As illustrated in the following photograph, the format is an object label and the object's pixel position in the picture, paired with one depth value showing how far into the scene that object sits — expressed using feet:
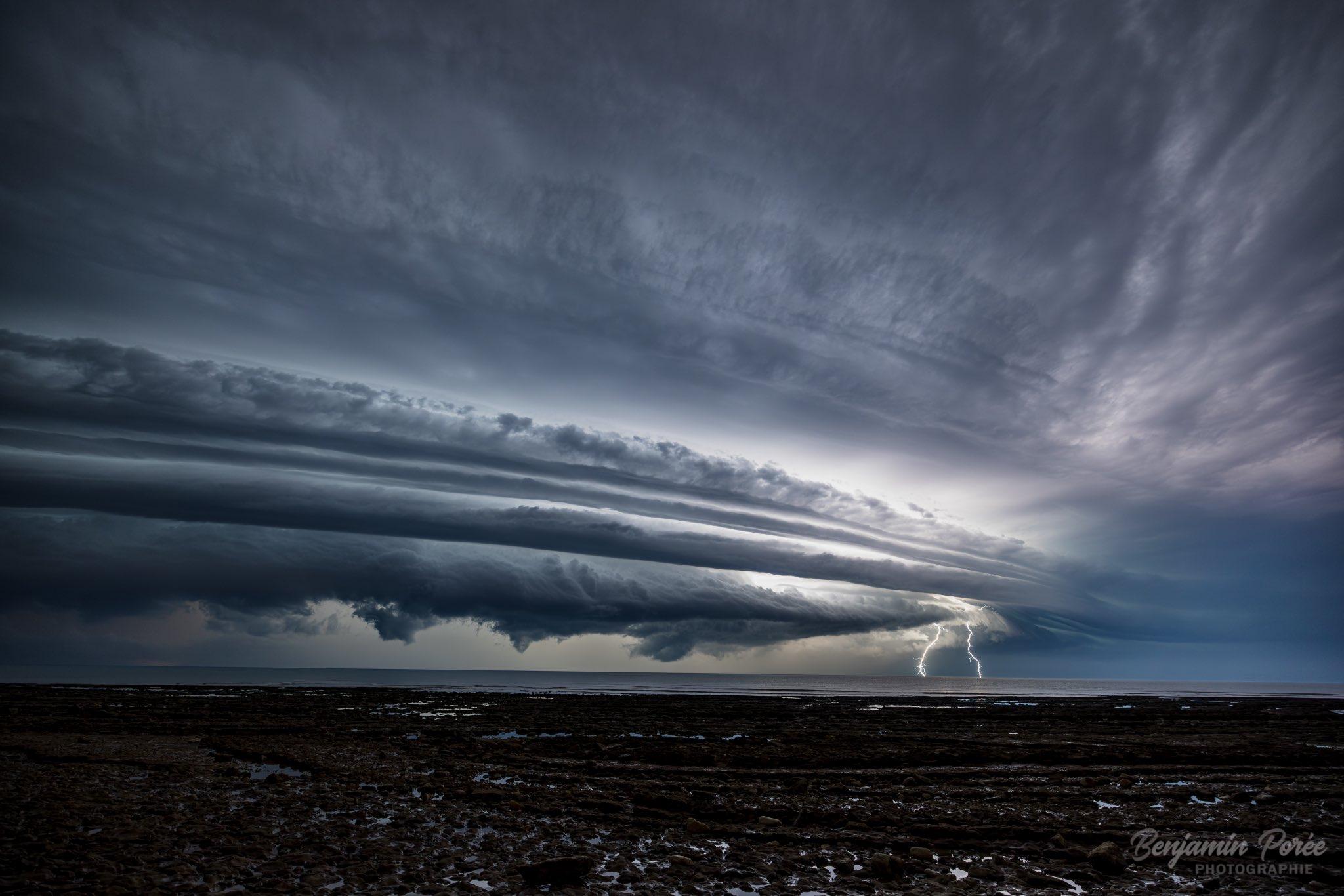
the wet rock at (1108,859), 38.93
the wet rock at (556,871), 35.91
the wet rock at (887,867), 38.01
